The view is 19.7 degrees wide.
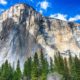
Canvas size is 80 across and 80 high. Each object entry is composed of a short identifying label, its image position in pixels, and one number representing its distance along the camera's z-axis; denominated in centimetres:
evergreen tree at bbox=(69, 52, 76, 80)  9394
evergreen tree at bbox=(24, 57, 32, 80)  10083
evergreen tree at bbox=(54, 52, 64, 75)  9508
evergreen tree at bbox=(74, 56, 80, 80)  8988
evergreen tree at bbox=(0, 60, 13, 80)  9514
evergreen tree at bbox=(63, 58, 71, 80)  9423
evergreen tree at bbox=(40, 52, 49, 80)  9051
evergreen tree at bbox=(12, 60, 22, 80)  9784
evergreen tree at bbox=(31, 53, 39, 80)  9056
